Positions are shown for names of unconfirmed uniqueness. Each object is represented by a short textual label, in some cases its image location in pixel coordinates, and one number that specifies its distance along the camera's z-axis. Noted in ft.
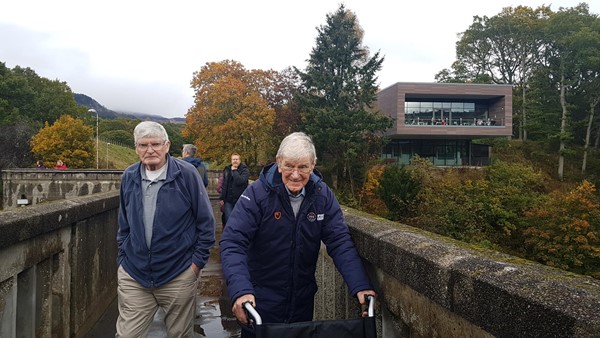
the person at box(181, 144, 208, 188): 20.87
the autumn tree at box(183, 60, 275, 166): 110.73
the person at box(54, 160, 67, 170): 116.45
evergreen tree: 110.63
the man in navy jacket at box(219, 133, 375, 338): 8.55
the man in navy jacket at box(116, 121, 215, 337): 10.11
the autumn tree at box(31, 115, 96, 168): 131.85
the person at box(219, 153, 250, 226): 25.52
